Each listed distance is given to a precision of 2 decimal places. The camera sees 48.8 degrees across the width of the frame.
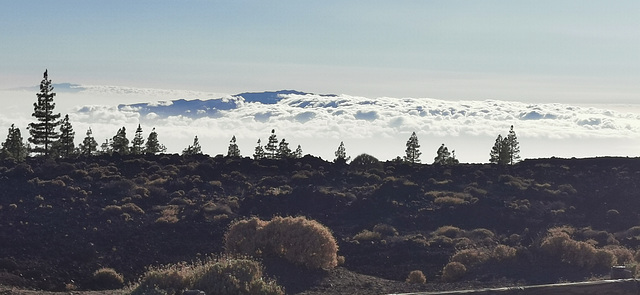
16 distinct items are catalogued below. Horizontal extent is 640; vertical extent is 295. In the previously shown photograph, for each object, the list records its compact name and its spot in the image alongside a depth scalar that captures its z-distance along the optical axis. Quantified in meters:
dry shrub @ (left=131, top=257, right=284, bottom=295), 15.55
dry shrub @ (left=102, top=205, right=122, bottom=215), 35.34
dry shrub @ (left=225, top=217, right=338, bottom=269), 21.27
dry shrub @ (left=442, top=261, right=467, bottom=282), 23.09
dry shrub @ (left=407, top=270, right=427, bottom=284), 22.77
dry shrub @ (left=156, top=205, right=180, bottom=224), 34.25
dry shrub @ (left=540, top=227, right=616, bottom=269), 23.30
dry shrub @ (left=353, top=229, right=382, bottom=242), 32.22
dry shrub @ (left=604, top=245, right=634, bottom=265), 24.33
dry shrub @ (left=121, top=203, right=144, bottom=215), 36.16
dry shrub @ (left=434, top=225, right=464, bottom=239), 33.69
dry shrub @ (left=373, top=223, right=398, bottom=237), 33.88
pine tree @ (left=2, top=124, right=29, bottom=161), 69.46
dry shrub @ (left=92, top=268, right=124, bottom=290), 23.90
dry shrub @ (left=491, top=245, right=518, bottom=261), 24.27
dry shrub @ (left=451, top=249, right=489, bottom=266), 24.39
